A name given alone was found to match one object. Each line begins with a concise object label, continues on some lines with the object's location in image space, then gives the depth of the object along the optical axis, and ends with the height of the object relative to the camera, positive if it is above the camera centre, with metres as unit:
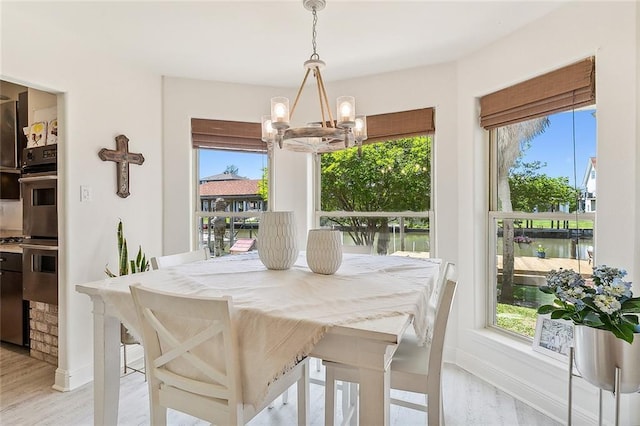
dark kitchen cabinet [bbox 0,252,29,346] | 3.04 -0.76
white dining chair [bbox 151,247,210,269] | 2.00 -0.29
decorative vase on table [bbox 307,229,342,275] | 1.77 -0.20
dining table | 1.12 -0.34
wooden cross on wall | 2.84 +0.41
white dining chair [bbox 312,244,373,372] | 2.65 -0.28
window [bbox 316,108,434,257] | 3.13 +0.21
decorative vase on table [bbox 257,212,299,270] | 1.83 -0.15
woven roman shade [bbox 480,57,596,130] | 2.07 +0.72
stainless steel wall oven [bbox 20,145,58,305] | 2.68 -0.09
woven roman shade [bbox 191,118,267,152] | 3.37 +0.71
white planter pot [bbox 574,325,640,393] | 1.48 -0.62
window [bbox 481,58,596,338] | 2.19 +0.16
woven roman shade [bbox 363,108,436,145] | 3.00 +0.72
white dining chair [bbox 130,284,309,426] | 1.13 -0.50
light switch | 2.60 +0.13
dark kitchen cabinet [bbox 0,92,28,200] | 3.30 +0.71
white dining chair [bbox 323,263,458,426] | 1.45 -0.66
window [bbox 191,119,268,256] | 3.52 +0.17
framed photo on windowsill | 2.25 -0.81
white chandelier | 1.73 +0.42
